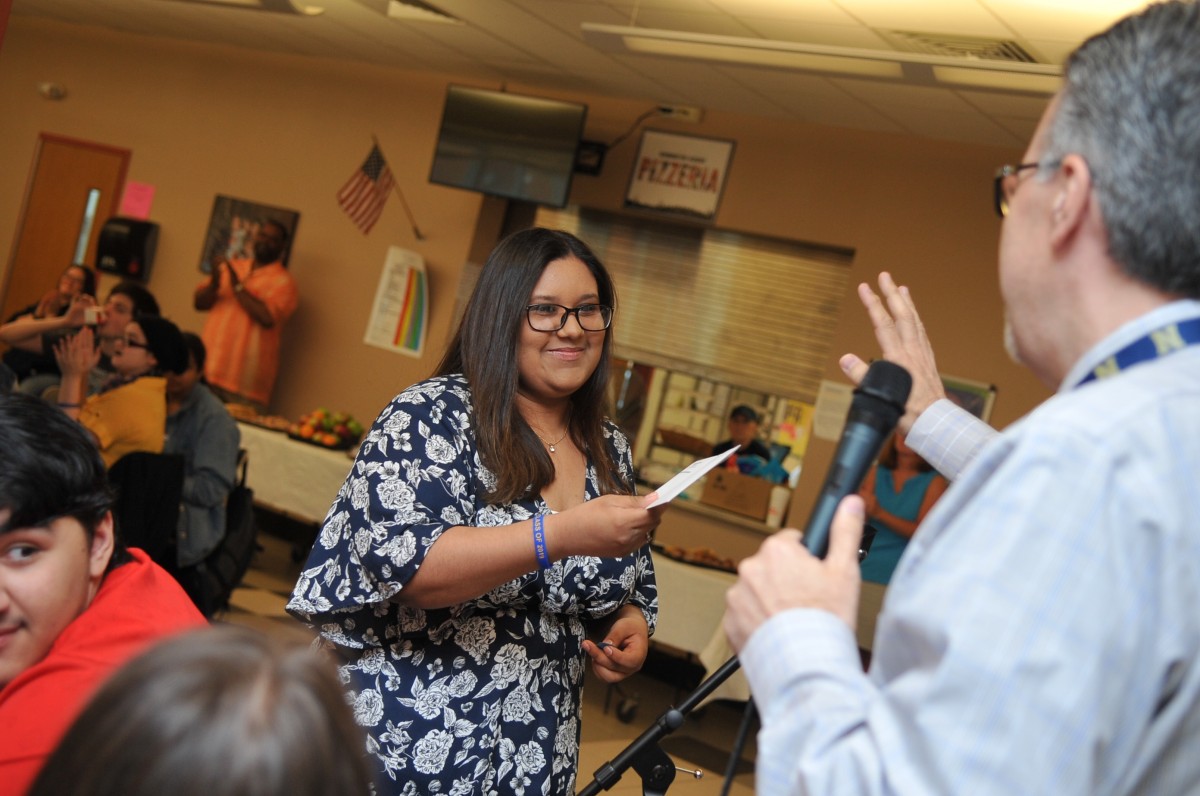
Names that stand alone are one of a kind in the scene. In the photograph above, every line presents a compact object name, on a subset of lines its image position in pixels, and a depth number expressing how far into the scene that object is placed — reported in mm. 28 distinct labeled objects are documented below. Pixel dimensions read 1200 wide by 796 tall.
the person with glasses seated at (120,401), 4406
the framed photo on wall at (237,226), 9016
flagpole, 8383
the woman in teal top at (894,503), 5219
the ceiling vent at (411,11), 6590
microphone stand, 2000
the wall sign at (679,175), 7359
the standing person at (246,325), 8312
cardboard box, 6855
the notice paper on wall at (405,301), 8180
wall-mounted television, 7422
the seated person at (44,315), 5668
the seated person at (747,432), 7109
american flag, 8188
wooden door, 10180
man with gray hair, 783
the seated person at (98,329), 5340
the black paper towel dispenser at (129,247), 9438
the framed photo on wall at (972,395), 6410
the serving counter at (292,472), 6508
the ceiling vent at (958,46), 5074
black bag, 4551
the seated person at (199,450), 4488
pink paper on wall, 9812
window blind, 7094
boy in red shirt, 1368
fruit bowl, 6758
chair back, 4207
